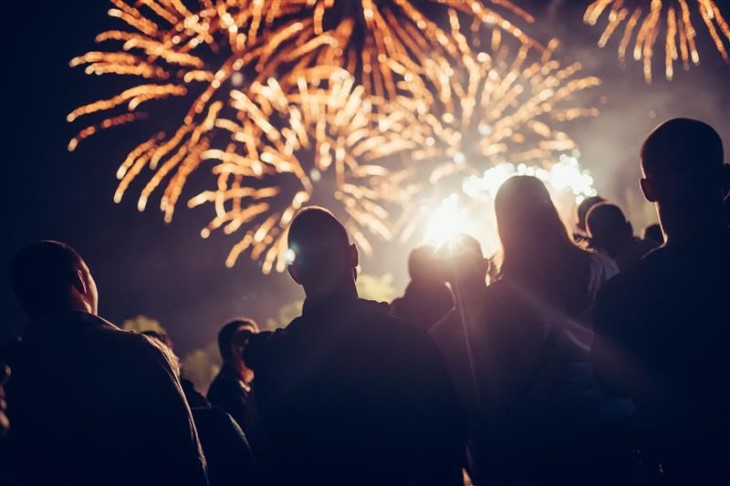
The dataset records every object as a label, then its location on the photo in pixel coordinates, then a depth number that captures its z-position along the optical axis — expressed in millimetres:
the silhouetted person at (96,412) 2732
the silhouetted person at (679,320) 2352
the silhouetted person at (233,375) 5031
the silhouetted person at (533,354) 2996
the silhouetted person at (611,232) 4961
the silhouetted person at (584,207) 6257
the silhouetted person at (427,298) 4277
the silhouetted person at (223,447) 3119
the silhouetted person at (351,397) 2564
